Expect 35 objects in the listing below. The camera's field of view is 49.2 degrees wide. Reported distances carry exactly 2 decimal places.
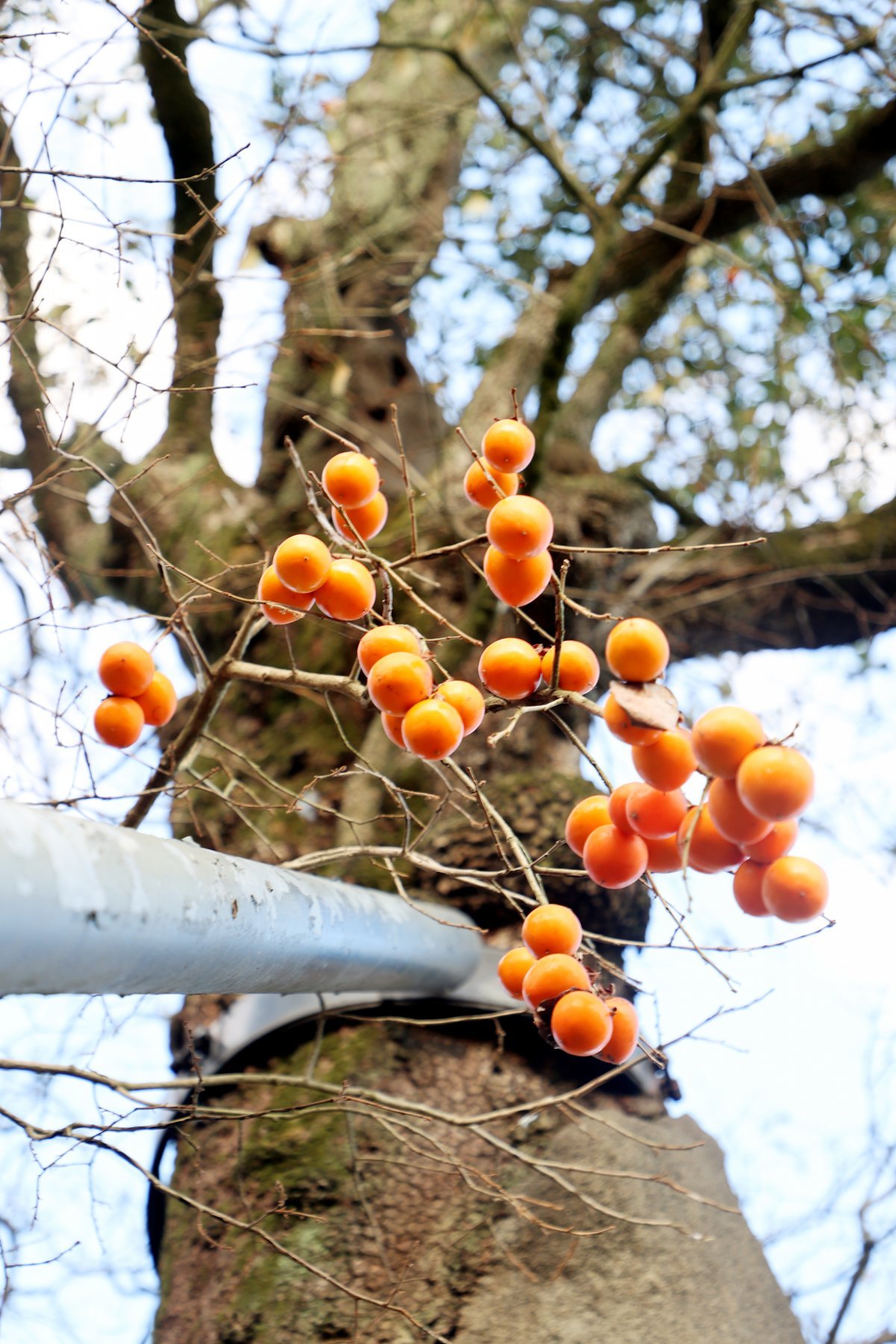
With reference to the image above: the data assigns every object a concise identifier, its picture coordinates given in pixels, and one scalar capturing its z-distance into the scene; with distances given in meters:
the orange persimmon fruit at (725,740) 0.94
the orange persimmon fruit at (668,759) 0.99
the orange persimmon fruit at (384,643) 1.22
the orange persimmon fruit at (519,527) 1.10
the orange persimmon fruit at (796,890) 0.96
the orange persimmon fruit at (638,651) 1.00
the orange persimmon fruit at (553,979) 1.20
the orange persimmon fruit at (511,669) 1.13
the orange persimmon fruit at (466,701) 1.20
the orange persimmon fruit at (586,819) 1.22
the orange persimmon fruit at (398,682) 1.16
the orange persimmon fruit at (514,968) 1.33
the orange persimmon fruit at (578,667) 1.18
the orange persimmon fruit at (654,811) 1.06
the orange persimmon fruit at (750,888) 1.03
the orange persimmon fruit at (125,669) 1.45
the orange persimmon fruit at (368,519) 1.41
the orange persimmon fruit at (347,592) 1.27
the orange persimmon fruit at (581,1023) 1.15
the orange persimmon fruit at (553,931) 1.24
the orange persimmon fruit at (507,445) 1.25
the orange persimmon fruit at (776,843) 1.01
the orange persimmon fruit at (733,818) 0.95
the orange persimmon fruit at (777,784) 0.89
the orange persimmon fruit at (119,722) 1.46
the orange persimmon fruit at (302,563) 1.21
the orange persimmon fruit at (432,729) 1.14
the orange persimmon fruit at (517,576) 1.16
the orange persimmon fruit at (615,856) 1.10
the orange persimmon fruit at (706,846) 1.02
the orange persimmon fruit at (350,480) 1.35
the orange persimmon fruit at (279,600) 1.30
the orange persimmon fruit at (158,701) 1.52
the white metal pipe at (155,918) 0.83
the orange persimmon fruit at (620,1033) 1.26
